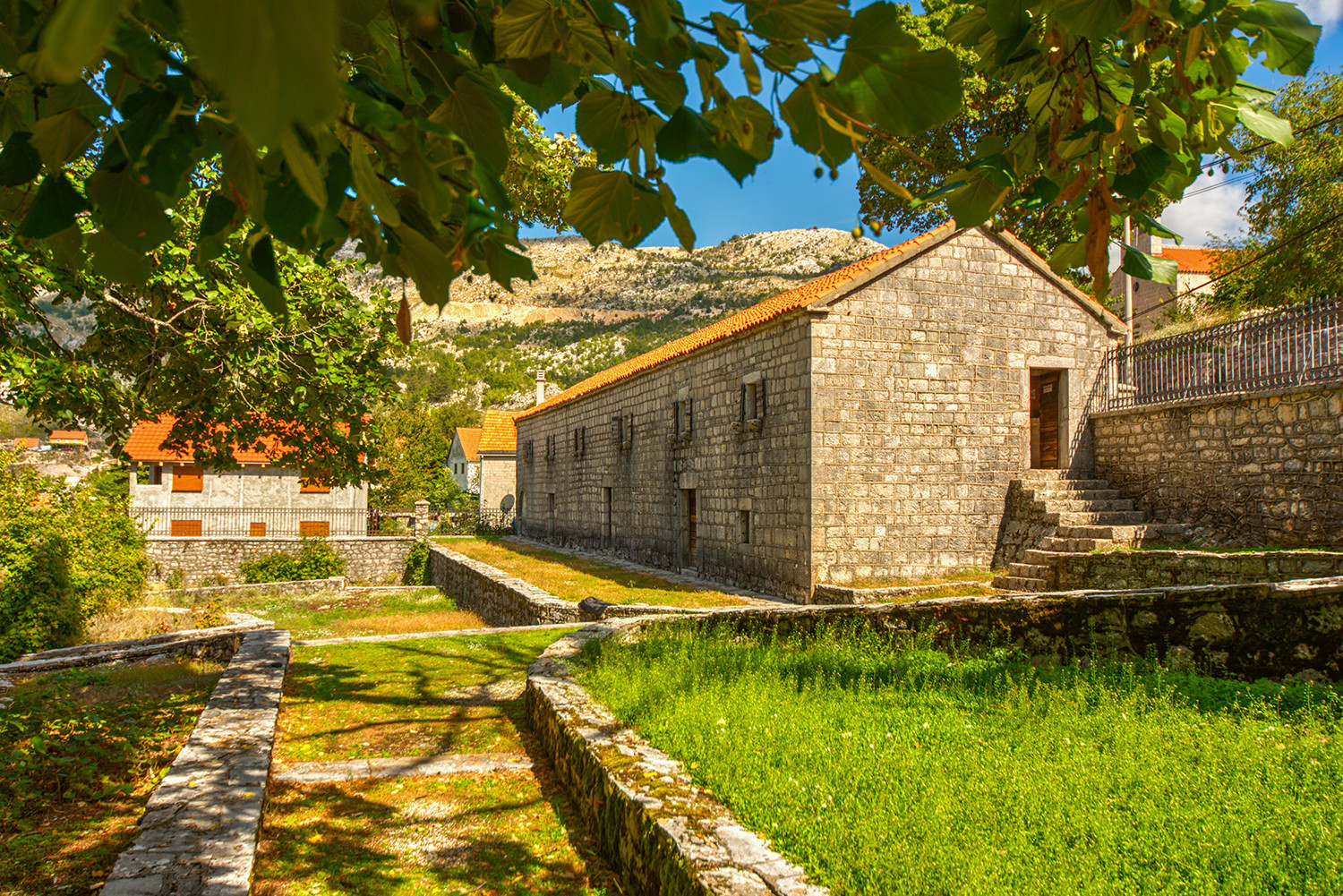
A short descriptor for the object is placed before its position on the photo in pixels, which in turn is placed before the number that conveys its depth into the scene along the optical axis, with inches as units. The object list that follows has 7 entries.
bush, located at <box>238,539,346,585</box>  978.1
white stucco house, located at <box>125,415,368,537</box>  1166.3
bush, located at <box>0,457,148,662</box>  455.5
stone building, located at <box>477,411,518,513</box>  1663.4
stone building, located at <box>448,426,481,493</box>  2134.6
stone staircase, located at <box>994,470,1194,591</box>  490.3
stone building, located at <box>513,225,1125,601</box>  537.6
